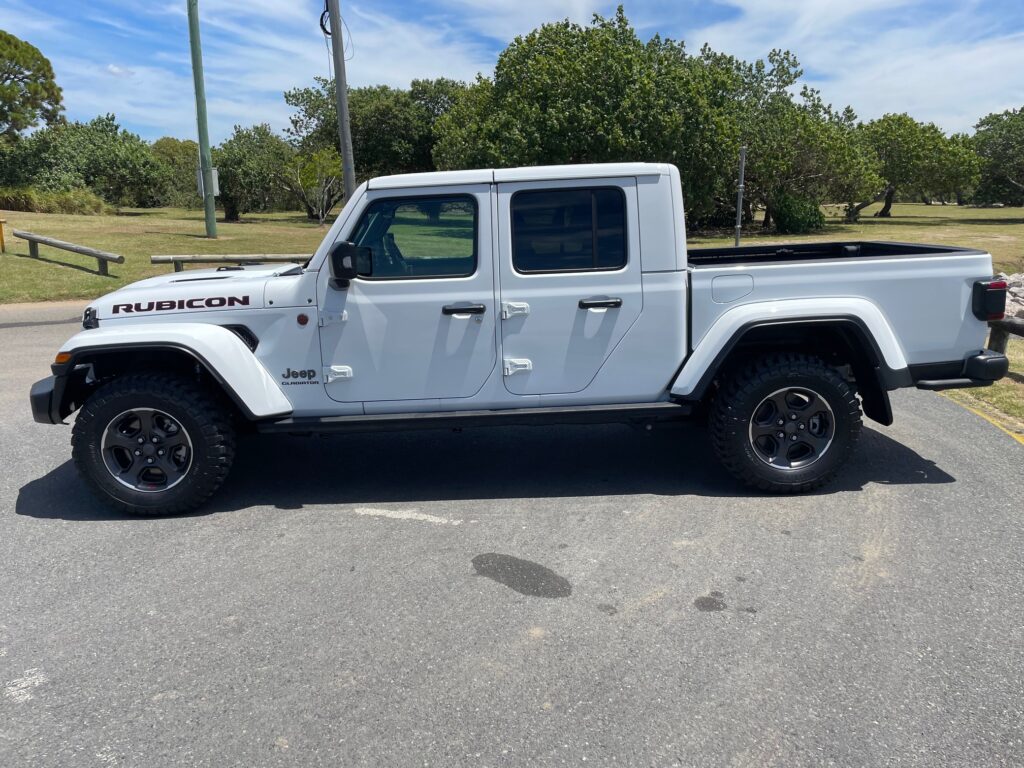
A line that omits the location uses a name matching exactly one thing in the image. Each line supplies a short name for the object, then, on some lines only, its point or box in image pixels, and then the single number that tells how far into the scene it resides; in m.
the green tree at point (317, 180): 39.62
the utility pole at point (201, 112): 22.16
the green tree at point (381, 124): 50.28
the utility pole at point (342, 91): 11.88
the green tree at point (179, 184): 50.09
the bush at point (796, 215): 35.44
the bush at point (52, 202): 36.03
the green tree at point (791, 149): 34.72
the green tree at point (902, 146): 45.88
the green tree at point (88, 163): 42.47
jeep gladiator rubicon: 4.69
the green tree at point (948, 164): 45.88
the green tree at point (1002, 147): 51.62
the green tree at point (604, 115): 25.80
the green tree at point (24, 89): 50.84
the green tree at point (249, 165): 40.78
